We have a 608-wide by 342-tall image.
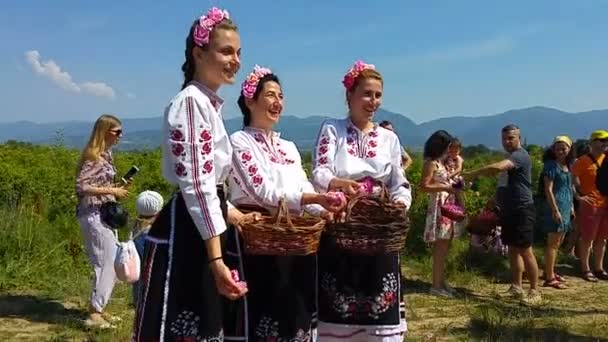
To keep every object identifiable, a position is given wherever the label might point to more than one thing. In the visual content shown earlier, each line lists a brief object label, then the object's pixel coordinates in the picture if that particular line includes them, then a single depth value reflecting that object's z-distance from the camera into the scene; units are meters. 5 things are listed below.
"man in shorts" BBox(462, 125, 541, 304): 6.31
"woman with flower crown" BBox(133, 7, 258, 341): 2.39
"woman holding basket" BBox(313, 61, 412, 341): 3.14
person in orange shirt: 7.58
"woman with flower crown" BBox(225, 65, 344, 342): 2.87
